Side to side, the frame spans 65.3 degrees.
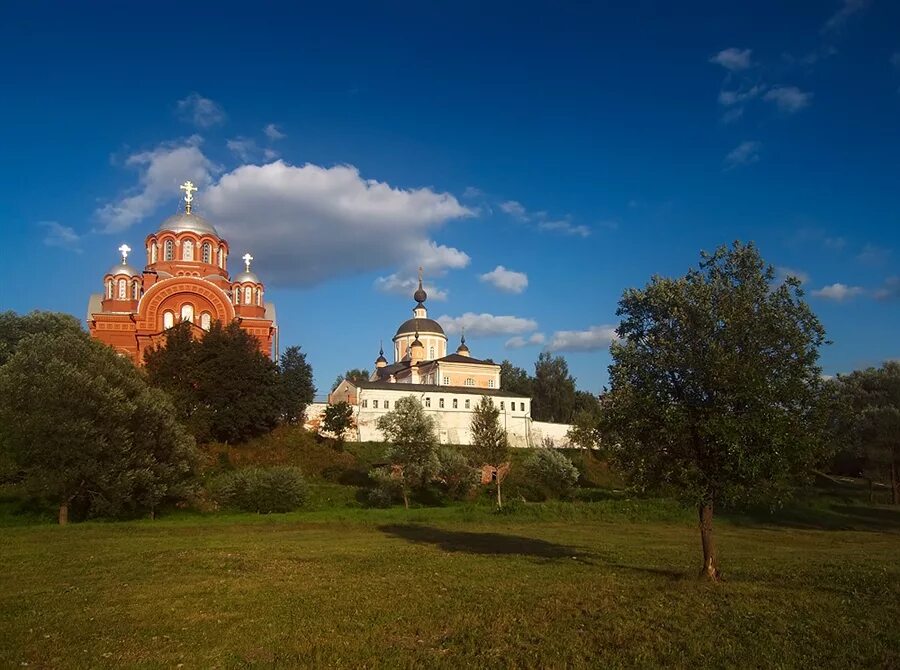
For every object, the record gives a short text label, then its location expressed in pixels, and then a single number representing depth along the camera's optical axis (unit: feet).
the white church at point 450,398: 221.25
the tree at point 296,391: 193.88
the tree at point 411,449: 134.72
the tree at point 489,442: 146.51
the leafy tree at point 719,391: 48.21
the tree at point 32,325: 175.94
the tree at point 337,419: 191.11
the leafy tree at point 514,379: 339.16
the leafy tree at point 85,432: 94.43
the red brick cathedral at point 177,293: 198.29
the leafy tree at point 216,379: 157.48
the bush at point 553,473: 151.23
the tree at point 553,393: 330.34
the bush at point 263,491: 116.37
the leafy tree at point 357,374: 391.22
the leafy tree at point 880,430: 142.20
